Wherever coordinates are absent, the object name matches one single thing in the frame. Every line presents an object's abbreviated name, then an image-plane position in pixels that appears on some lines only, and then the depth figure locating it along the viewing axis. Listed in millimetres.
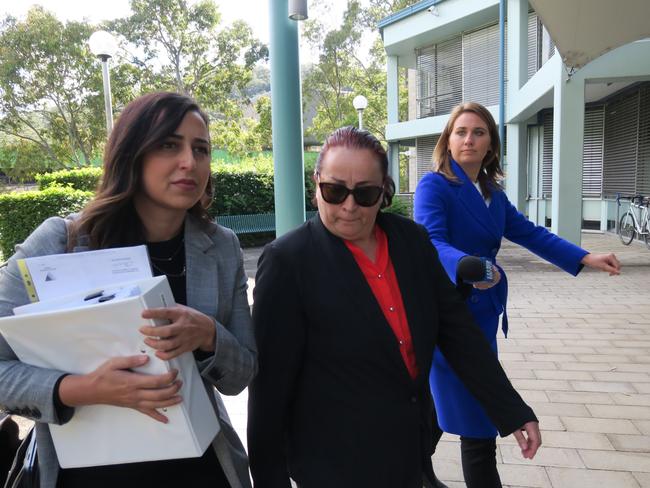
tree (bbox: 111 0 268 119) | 23312
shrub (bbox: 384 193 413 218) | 14073
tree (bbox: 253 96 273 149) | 26719
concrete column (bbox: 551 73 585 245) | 9430
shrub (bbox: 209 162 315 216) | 15000
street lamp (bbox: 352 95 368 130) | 16406
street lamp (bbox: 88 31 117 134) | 9961
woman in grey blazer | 1169
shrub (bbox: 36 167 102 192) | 12617
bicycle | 11696
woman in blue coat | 2387
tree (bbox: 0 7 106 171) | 21609
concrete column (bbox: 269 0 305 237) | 3686
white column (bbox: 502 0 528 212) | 14273
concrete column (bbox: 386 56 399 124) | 19656
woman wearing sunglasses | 1558
